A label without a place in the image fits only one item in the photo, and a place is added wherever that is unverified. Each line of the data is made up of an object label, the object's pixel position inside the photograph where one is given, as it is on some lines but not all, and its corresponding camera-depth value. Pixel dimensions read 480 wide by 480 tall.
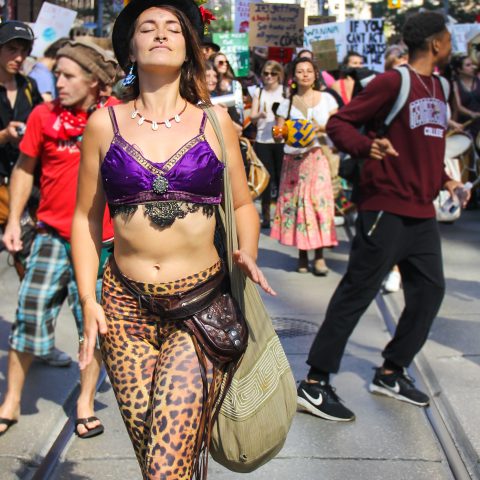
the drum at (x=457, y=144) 10.44
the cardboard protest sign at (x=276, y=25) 13.59
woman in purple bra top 3.01
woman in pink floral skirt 9.02
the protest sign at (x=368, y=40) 16.09
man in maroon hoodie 4.95
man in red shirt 4.77
